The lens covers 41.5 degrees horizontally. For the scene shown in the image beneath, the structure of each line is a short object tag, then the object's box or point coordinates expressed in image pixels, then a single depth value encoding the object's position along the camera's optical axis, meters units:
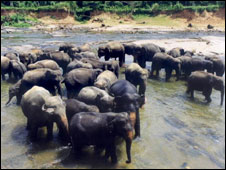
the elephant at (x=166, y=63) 13.22
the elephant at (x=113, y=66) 11.78
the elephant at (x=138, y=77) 10.47
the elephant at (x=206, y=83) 10.39
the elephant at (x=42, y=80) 9.31
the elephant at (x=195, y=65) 13.01
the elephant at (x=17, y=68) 11.90
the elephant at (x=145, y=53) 15.62
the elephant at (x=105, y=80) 8.75
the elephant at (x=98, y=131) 5.87
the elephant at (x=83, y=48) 15.82
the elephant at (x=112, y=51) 16.05
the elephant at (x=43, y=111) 6.43
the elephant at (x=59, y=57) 13.04
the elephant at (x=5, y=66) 12.12
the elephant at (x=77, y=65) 10.79
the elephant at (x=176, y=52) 15.22
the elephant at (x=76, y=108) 7.04
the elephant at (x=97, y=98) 7.29
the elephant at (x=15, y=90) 9.15
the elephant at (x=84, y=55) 13.28
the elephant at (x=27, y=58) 13.27
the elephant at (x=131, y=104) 6.86
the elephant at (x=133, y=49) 15.71
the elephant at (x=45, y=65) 10.96
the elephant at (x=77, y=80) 9.44
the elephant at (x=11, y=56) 13.38
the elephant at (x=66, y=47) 16.47
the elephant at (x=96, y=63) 11.51
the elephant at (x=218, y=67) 13.24
